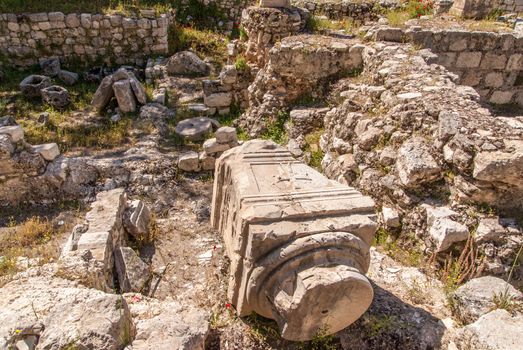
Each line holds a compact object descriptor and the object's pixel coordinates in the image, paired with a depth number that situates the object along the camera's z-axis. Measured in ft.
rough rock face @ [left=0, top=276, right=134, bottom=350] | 7.98
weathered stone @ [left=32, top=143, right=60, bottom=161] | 18.51
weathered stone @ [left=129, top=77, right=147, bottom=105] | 26.43
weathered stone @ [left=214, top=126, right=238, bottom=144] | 21.17
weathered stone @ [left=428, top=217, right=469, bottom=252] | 11.83
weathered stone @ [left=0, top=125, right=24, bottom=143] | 17.93
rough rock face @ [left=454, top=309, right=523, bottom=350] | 8.68
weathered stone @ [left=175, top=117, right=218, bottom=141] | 23.82
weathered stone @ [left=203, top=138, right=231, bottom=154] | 21.00
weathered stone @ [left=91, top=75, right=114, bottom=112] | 26.35
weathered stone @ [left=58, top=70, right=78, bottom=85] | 30.35
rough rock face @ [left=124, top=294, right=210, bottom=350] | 8.82
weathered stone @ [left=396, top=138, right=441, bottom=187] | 13.17
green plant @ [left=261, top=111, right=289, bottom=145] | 23.31
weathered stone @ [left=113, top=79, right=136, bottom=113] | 25.76
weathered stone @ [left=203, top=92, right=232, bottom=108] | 27.12
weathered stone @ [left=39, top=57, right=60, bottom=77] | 31.56
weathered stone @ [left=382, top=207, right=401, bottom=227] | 13.83
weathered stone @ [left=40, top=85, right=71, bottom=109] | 26.81
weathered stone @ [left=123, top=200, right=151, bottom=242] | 15.76
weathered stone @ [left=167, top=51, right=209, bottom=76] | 31.78
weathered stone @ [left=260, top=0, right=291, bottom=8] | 26.04
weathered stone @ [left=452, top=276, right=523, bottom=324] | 9.78
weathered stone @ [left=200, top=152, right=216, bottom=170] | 21.15
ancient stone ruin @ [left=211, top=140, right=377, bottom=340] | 8.80
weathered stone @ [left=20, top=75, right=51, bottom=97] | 27.63
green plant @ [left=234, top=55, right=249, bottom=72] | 27.27
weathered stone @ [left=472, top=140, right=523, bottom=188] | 11.37
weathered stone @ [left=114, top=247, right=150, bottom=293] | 13.07
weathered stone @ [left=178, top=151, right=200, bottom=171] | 20.86
